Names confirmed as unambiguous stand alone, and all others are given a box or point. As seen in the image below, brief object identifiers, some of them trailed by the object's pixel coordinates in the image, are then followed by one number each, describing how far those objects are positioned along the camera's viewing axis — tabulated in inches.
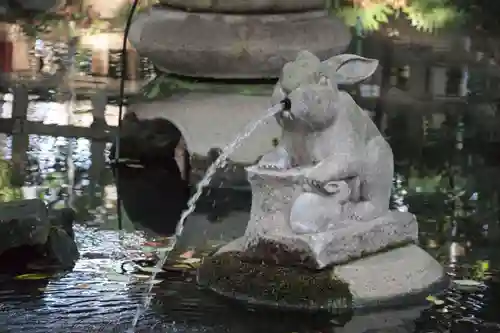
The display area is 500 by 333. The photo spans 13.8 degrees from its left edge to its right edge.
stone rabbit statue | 244.0
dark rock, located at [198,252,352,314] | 239.5
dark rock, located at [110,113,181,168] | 424.6
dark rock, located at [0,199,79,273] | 268.5
